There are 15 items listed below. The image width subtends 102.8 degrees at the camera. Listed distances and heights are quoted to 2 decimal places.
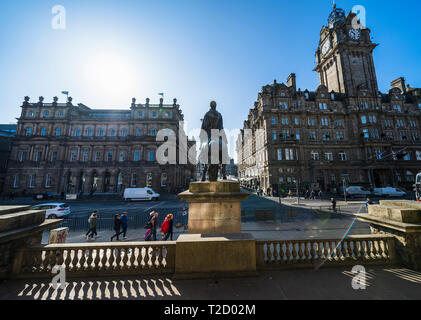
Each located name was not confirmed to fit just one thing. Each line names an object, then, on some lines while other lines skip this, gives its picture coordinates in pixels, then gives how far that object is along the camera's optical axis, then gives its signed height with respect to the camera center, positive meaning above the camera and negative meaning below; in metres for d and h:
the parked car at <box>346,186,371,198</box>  27.88 -1.69
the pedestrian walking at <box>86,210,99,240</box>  9.46 -2.25
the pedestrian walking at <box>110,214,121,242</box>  8.87 -2.13
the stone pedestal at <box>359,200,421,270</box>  3.87 -1.10
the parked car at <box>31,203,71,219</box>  14.05 -2.19
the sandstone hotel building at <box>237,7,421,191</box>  34.81 +11.76
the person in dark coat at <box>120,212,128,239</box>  9.25 -2.05
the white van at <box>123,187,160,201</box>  28.33 -1.76
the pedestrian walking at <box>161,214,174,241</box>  7.96 -2.08
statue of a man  5.42 +1.34
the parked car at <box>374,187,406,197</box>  26.92 -1.72
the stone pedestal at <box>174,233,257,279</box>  3.53 -1.58
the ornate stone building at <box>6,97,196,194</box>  37.28 +7.82
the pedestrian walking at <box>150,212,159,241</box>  8.34 -1.92
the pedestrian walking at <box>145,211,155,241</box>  8.05 -2.34
